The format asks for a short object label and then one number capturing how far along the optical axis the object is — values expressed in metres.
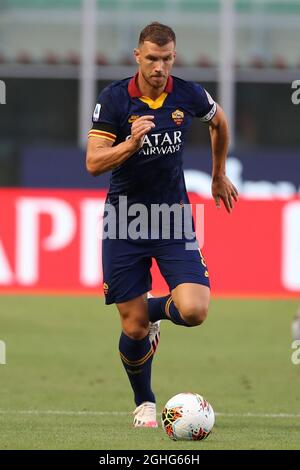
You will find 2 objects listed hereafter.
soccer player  16.09
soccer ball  14.91
